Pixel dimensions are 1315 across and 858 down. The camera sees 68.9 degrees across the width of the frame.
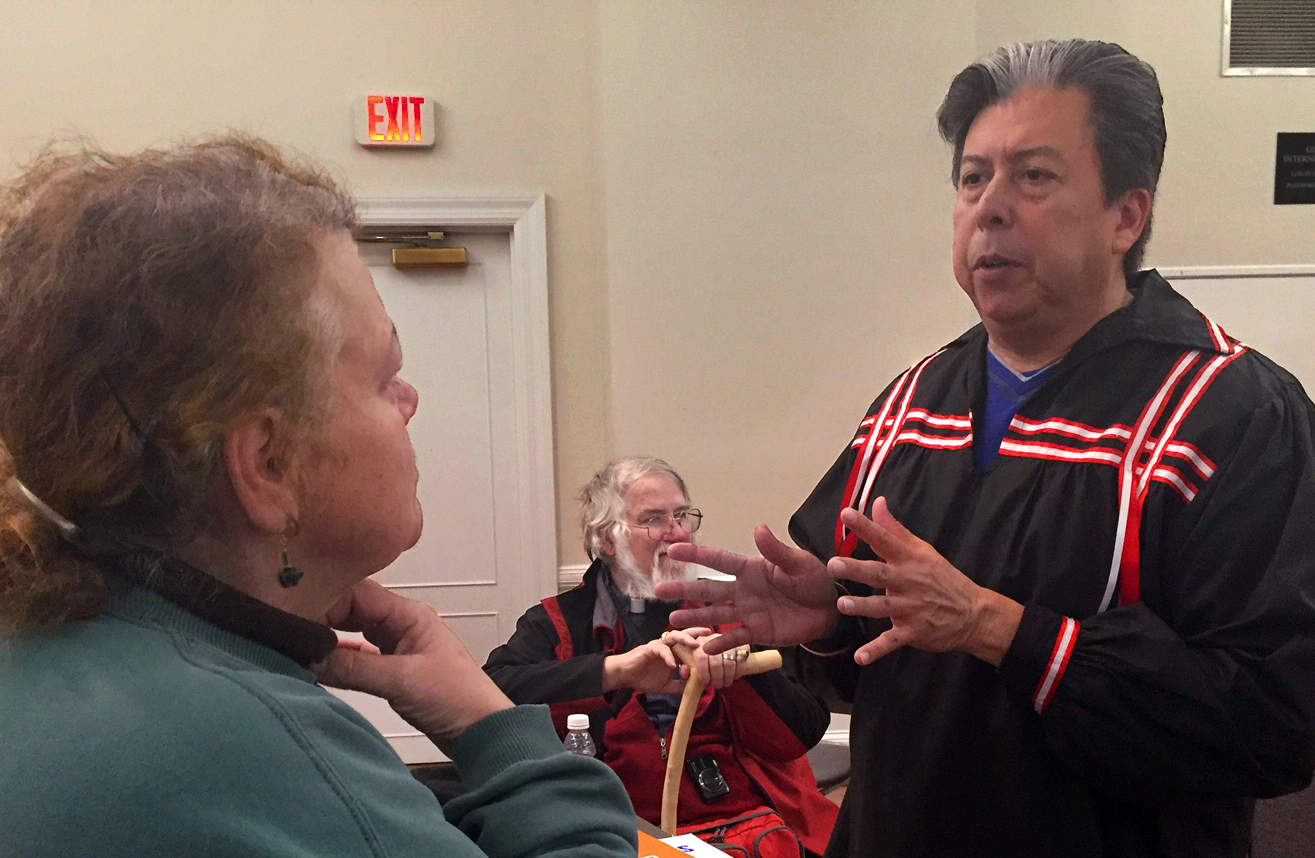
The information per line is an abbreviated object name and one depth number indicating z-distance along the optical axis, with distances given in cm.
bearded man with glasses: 219
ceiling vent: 374
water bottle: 198
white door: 400
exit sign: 373
